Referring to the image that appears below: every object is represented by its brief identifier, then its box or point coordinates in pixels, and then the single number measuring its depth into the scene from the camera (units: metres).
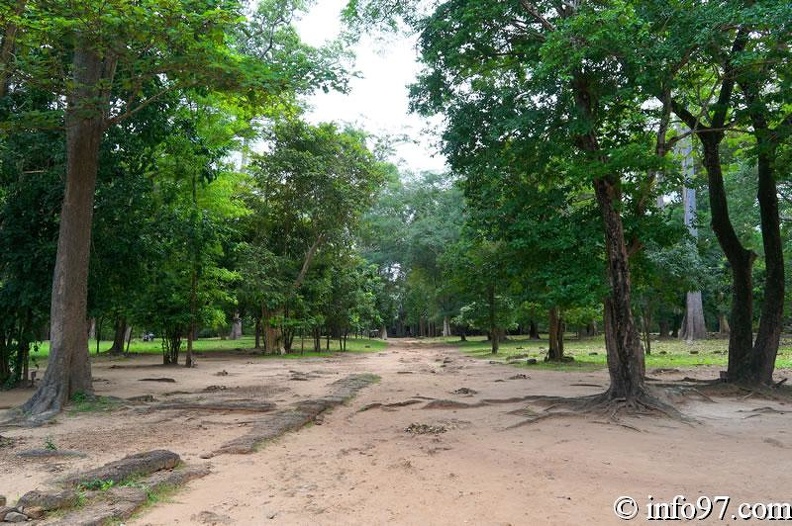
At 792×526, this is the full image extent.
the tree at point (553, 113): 9.38
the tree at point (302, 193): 25.97
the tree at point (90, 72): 7.79
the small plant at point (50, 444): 6.65
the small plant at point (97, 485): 4.96
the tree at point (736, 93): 7.93
